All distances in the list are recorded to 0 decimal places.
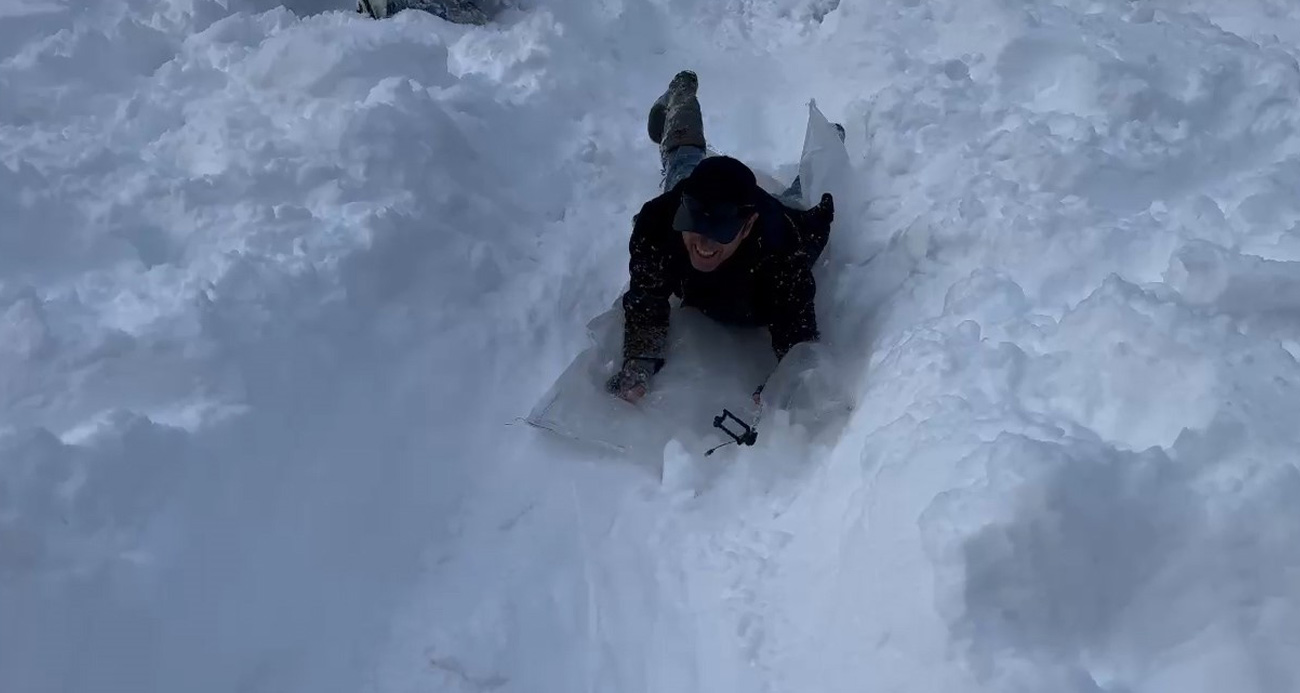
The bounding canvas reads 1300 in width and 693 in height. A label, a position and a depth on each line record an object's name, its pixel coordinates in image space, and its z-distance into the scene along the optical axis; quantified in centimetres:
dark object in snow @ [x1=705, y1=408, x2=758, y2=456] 285
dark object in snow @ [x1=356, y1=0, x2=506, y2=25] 521
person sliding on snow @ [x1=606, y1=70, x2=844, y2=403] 273
